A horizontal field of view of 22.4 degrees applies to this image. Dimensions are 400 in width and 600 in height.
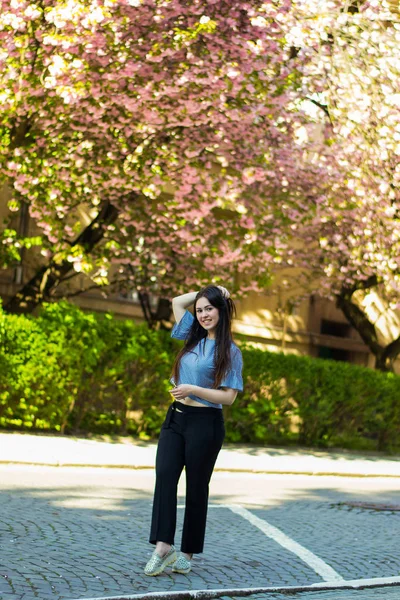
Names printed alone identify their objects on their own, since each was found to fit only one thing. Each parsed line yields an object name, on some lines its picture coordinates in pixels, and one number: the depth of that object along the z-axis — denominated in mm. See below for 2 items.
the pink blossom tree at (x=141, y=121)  13789
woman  6355
